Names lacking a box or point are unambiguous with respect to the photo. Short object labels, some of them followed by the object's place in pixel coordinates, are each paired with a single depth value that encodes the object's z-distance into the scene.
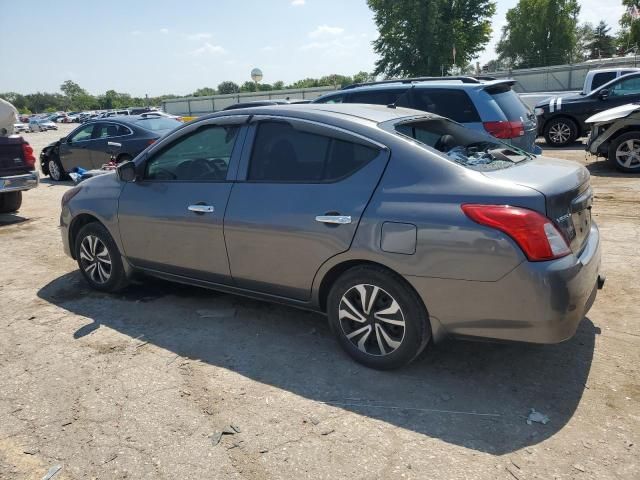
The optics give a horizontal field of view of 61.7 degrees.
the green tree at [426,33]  42.12
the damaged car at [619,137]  9.43
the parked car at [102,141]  11.56
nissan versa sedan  2.90
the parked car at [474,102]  7.32
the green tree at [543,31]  71.50
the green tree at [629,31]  51.09
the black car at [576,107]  12.82
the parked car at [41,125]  55.12
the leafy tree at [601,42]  94.12
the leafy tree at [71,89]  145.38
